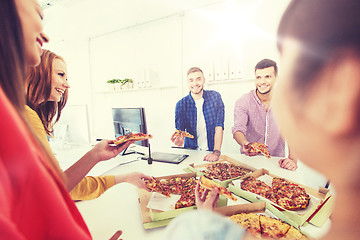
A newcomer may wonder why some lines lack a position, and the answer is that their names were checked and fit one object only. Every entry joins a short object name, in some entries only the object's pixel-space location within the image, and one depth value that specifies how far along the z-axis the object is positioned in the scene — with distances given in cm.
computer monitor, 180
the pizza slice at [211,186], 86
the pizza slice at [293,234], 71
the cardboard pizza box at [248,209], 86
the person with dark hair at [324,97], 24
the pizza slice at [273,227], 76
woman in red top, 32
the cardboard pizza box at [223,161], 123
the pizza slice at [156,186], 105
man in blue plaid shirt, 284
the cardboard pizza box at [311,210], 84
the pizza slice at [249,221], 78
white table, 83
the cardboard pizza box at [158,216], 83
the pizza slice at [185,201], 95
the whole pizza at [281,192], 98
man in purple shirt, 236
